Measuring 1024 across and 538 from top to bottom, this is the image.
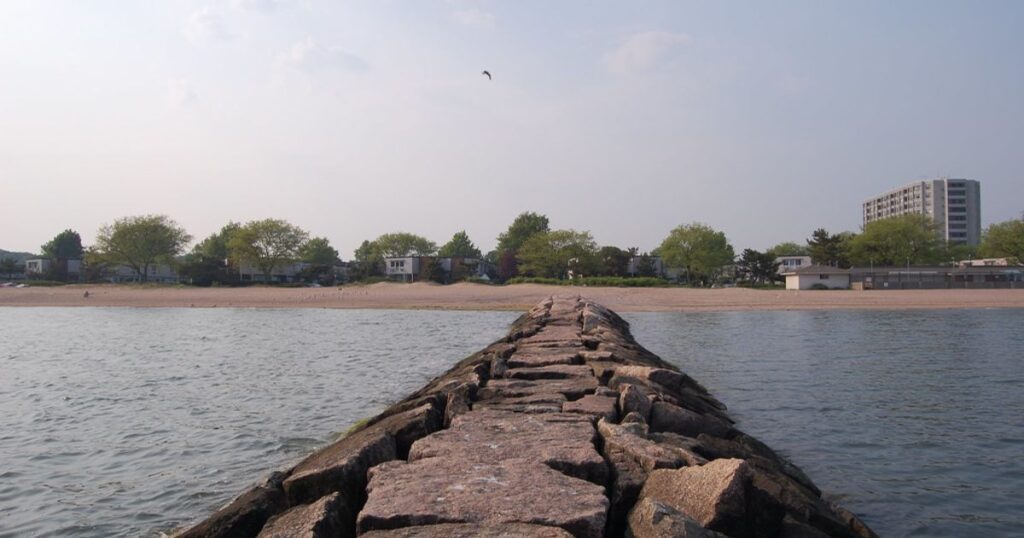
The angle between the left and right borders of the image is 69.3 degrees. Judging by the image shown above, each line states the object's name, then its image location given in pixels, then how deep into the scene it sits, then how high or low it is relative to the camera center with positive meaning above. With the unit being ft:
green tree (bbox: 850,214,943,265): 218.18 +11.38
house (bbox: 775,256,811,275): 263.08 +7.74
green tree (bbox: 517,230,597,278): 216.13 +8.73
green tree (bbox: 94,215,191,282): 219.20 +12.70
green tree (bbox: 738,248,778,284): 218.79 +4.99
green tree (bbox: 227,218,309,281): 216.54 +12.12
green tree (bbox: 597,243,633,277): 219.82 +6.82
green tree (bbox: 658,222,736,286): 211.61 +9.61
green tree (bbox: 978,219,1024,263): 213.87 +12.37
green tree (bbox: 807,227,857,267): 224.74 +10.49
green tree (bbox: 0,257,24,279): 255.50 +6.25
